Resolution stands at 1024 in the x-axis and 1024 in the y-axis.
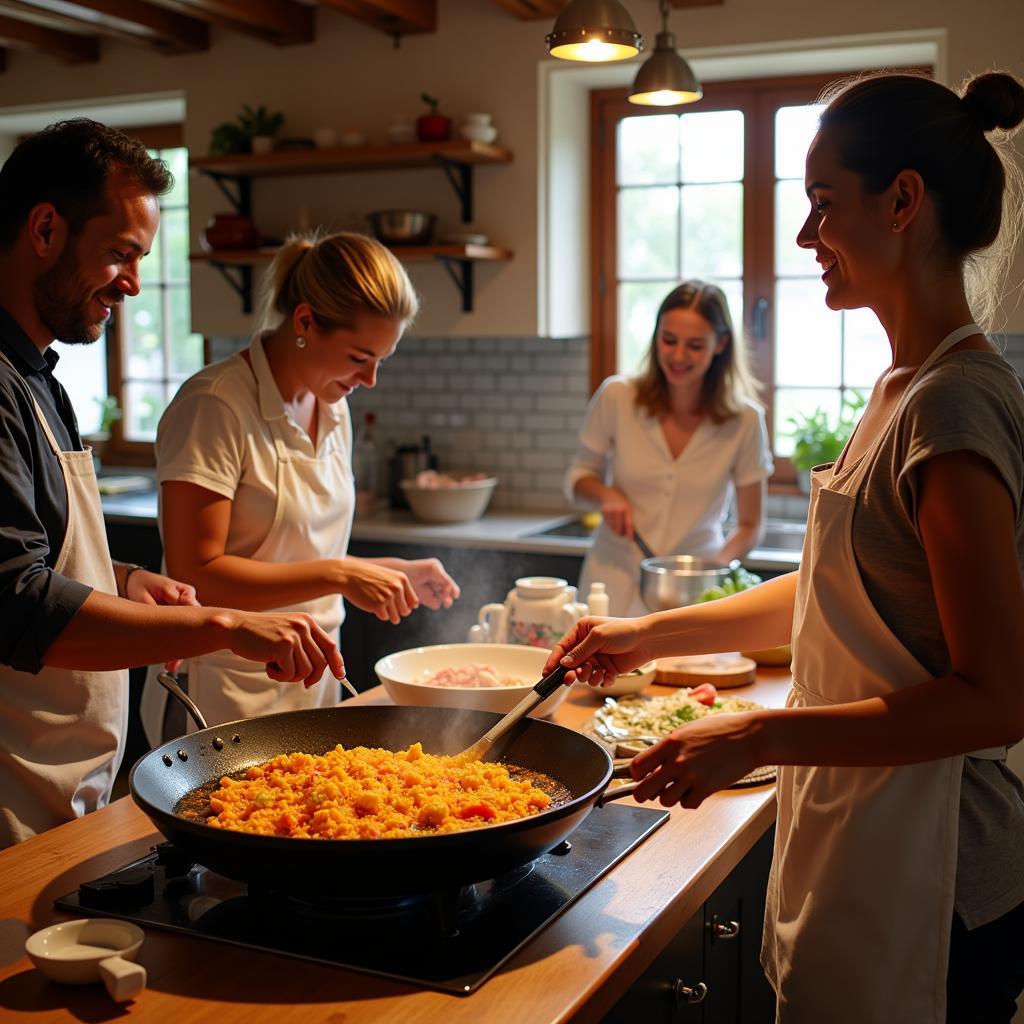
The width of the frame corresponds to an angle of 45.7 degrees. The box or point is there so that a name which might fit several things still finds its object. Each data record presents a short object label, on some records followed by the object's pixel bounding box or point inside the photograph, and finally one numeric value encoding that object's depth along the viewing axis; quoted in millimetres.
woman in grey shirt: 1305
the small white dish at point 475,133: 4508
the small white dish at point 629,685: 2420
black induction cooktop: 1338
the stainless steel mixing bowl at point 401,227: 4621
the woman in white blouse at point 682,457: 3750
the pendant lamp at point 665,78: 3076
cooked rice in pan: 1465
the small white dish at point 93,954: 1230
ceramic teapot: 2578
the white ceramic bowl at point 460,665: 2105
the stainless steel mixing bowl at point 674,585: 2916
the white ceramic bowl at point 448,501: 4750
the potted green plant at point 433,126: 4504
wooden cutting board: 2562
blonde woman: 2459
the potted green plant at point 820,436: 4418
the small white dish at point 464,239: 4564
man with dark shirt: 1678
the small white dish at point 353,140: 4719
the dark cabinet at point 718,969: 1643
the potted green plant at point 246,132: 4926
